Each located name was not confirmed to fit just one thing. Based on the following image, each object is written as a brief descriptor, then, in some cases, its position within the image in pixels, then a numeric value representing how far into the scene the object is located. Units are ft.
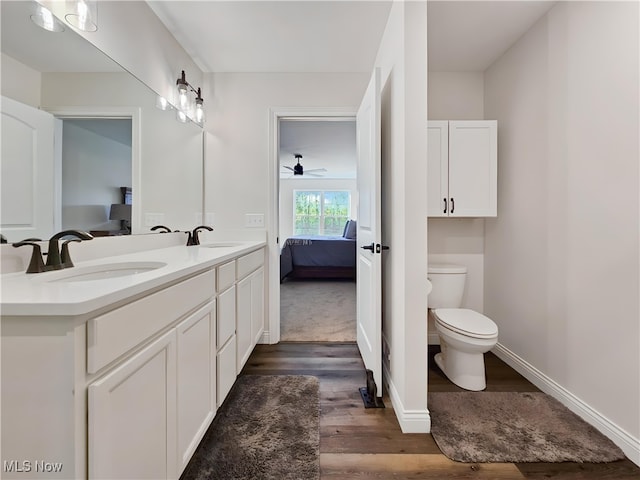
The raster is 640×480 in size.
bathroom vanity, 1.93
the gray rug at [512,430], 4.20
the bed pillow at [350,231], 20.48
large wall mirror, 3.33
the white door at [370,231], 5.47
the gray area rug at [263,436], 3.92
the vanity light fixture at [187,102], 6.88
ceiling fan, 18.70
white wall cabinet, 6.93
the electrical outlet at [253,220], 8.27
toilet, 5.59
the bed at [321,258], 16.61
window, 27.73
